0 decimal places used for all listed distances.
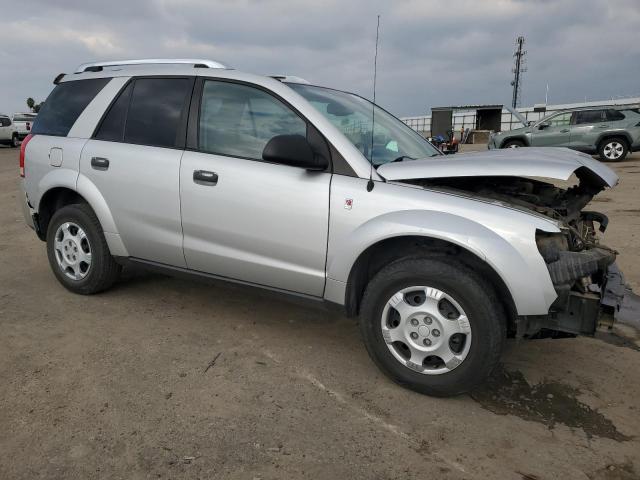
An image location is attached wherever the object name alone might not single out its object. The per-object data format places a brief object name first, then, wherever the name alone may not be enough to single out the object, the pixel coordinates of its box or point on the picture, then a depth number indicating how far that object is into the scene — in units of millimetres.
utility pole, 60344
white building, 29328
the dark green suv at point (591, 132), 15070
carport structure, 29317
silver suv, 2576
